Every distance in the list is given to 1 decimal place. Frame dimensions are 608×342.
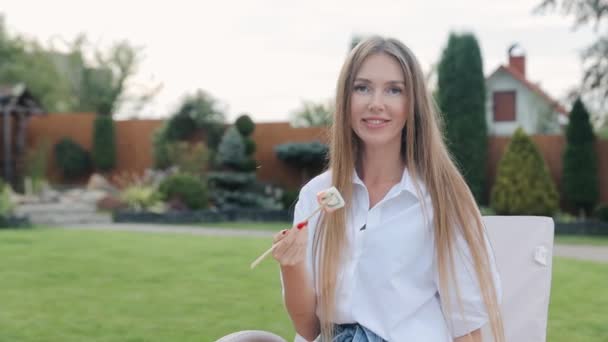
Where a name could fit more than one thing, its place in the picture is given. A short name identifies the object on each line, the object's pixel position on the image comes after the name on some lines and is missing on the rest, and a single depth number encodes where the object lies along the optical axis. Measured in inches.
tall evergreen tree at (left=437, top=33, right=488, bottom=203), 546.9
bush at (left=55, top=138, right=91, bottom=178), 690.2
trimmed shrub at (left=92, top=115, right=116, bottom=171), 690.0
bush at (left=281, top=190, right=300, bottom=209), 565.5
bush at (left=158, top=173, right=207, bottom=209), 550.0
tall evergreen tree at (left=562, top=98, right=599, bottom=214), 511.2
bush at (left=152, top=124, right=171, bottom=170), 638.5
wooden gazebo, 661.9
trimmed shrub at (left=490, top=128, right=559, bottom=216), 502.3
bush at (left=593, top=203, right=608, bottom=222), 482.6
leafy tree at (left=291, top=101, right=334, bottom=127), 962.7
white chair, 80.8
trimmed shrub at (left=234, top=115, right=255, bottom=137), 606.2
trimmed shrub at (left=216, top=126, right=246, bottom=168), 585.0
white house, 925.8
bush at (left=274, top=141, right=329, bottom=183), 599.8
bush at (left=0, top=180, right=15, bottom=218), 482.2
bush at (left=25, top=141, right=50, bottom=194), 666.2
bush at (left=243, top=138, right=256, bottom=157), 593.3
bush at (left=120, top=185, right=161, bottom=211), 554.6
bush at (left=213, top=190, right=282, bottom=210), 572.7
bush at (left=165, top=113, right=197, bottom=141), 634.2
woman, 71.7
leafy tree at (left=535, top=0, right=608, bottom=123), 536.4
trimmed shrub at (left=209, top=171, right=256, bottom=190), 574.9
